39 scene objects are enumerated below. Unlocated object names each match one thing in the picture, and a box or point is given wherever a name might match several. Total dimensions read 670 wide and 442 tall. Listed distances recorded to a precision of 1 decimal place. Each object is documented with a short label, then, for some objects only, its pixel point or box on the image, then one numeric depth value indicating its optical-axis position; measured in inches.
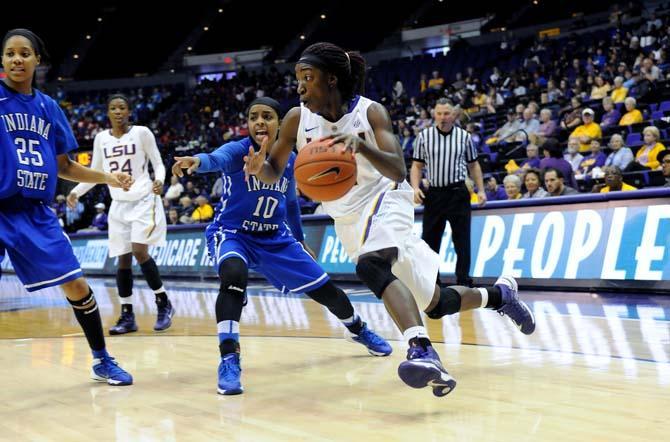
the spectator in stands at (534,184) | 335.0
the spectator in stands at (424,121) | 724.8
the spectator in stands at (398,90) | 963.0
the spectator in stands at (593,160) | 411.5
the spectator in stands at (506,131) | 573.0
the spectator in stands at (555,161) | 344.5
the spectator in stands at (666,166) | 318.7
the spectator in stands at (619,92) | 541.6
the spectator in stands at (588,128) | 474.6
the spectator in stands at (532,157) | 413.8
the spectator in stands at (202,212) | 534.0
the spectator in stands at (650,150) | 386.4
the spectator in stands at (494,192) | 396.5
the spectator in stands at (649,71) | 556.7
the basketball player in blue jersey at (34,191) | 142.6
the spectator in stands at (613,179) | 307.0
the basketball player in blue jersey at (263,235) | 167.0
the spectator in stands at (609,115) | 489.1
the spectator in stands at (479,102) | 736.6
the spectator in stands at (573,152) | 434.3
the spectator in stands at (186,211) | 552.2
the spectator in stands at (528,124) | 550.3
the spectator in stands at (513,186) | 342.3
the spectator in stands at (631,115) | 476.7
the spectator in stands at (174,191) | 629.6
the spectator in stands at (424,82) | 948.0
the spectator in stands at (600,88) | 573.3
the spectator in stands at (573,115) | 505.7
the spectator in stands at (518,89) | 728.5
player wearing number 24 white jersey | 247.0
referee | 287.3
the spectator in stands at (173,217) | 540.4
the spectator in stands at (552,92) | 644.1
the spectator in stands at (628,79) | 559.5
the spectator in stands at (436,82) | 914.7
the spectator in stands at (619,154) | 394.3
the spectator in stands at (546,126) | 507.2
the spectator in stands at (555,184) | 322.7
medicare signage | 276.1
